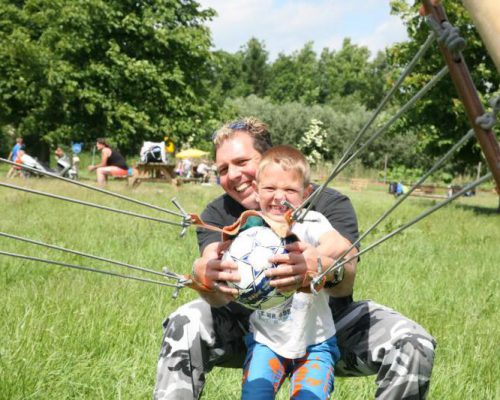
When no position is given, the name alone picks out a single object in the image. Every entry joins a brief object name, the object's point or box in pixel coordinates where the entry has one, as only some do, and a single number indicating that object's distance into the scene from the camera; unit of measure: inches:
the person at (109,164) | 714.2
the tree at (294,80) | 3238.2
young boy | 96.3
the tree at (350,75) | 3078.2
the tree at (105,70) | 1072.8
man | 96.3
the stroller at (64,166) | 1054.3
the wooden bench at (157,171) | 808.3
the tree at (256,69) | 3408.0
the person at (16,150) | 983.4
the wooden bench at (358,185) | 1351.1
